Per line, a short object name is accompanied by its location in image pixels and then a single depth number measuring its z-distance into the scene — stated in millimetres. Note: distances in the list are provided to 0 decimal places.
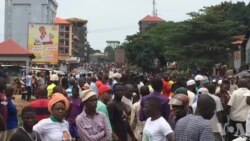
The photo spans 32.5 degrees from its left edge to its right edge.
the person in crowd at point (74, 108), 6803
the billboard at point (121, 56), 61219
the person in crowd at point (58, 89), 7870
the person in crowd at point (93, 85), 13280
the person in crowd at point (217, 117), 8074
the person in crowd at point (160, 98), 6825
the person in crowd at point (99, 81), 13637
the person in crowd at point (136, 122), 7615
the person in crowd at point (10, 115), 7572
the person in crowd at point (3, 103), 7391
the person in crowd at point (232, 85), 11915
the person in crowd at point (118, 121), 7097
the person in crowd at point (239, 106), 8801
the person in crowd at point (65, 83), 10155
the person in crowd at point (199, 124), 4584
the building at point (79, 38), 115945
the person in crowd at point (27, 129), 4785
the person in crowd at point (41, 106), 6883
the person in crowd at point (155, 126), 5145
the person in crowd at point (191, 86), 9406
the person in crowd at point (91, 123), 5703
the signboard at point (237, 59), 32126
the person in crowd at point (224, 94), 9786
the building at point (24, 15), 73779
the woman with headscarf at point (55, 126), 5239
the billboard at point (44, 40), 35031
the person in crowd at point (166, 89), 11449
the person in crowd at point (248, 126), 5788
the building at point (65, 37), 99113
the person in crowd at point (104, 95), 7204
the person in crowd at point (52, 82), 9753
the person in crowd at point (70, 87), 9874
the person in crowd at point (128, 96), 8171
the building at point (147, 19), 114731
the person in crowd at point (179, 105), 5364
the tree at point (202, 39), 28516
